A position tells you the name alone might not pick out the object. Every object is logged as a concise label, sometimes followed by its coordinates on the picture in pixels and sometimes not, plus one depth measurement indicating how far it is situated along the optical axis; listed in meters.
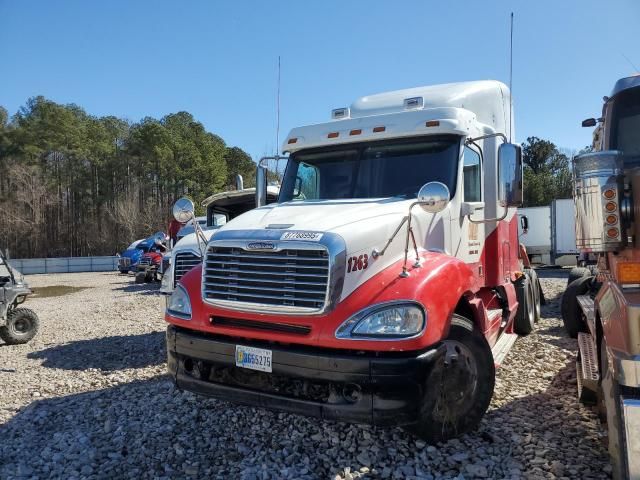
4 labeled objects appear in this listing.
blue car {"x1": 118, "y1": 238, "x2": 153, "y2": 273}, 24.69
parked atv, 7.90
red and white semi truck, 3.06
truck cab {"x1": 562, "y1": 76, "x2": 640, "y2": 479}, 2.37
